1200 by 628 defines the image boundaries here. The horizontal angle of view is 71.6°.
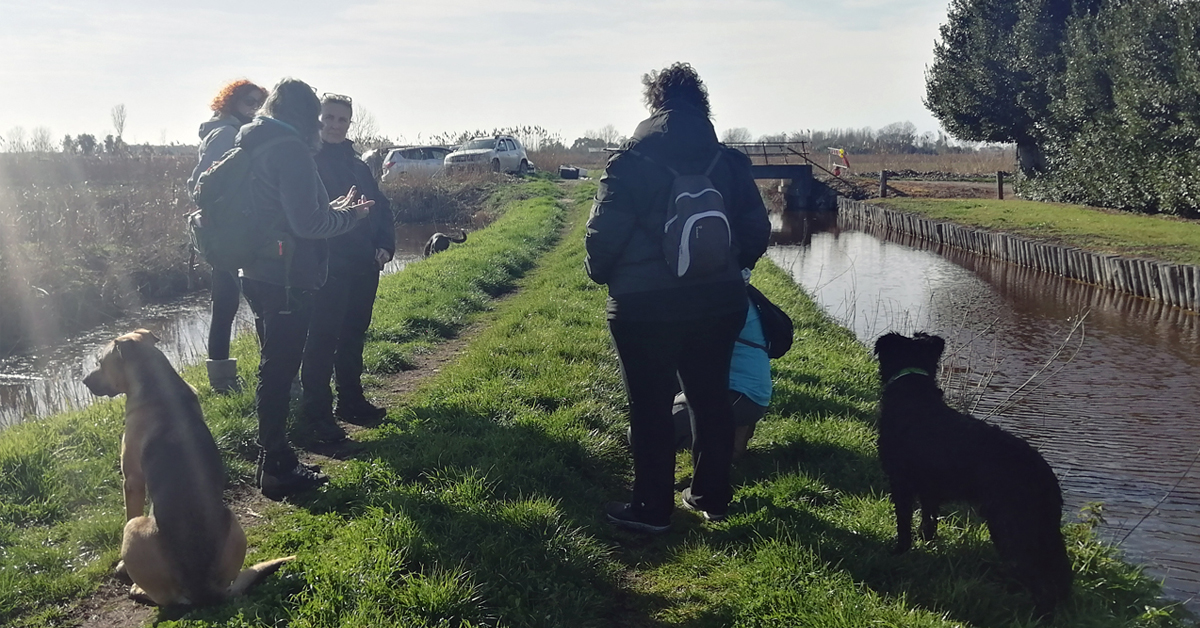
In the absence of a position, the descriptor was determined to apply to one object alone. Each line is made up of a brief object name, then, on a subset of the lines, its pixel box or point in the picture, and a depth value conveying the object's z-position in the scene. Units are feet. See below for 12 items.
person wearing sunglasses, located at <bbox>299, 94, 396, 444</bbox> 17.35
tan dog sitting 10.21
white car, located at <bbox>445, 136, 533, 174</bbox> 102.22
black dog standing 10.31
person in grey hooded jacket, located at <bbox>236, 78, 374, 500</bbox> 13.43
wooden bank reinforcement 39.81
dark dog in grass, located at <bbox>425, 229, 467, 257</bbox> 49.34
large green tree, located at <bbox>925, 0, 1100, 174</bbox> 86.84
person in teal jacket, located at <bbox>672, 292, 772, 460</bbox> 15.53
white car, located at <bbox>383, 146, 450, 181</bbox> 94.17
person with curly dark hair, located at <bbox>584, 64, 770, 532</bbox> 11.46
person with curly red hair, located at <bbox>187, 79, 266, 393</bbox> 18.01
